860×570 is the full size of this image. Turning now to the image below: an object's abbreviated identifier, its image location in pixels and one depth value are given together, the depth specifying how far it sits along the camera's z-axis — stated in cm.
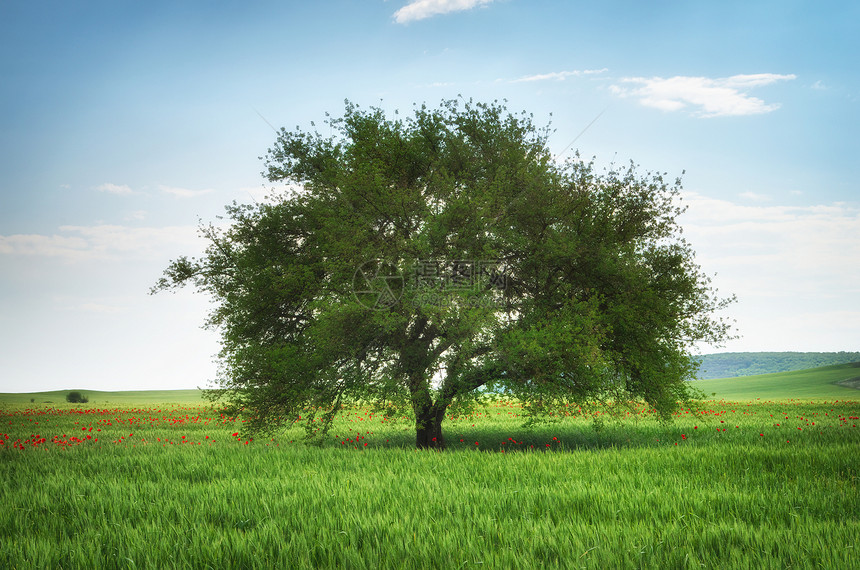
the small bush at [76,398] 5092
